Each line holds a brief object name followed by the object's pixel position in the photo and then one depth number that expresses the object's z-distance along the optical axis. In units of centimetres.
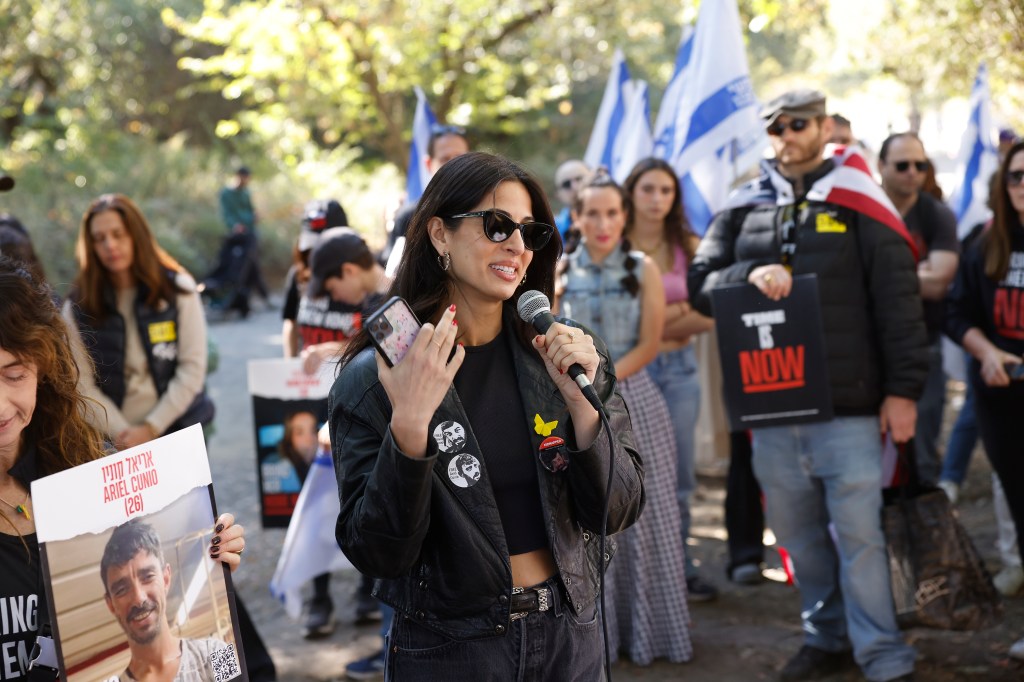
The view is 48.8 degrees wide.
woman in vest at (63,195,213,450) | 560
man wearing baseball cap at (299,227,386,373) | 571
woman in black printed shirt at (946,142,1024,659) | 523
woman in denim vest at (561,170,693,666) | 547
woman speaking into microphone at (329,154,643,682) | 255
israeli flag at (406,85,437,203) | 774
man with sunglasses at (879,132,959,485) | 628
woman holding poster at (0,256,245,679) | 245
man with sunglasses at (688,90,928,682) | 480
